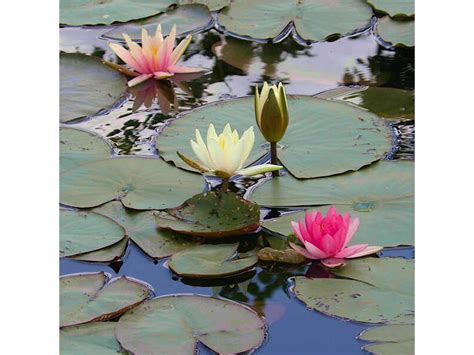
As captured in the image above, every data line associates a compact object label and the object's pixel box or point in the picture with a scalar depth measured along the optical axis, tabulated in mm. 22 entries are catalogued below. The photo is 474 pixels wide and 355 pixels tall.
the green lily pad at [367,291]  3352
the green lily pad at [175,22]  6227
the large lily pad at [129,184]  4180
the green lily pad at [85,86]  5141
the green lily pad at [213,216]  3898
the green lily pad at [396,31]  6016
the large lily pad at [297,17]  6180
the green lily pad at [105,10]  6375
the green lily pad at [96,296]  3334
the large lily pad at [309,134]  4496
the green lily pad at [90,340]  3141
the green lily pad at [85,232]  3814
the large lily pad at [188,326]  3170
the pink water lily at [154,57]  5461
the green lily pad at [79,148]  4551
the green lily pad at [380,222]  3875
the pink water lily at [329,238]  3672
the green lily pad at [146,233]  3818
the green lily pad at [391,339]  3111
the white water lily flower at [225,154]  4051
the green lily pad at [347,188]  4164
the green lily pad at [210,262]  3633
